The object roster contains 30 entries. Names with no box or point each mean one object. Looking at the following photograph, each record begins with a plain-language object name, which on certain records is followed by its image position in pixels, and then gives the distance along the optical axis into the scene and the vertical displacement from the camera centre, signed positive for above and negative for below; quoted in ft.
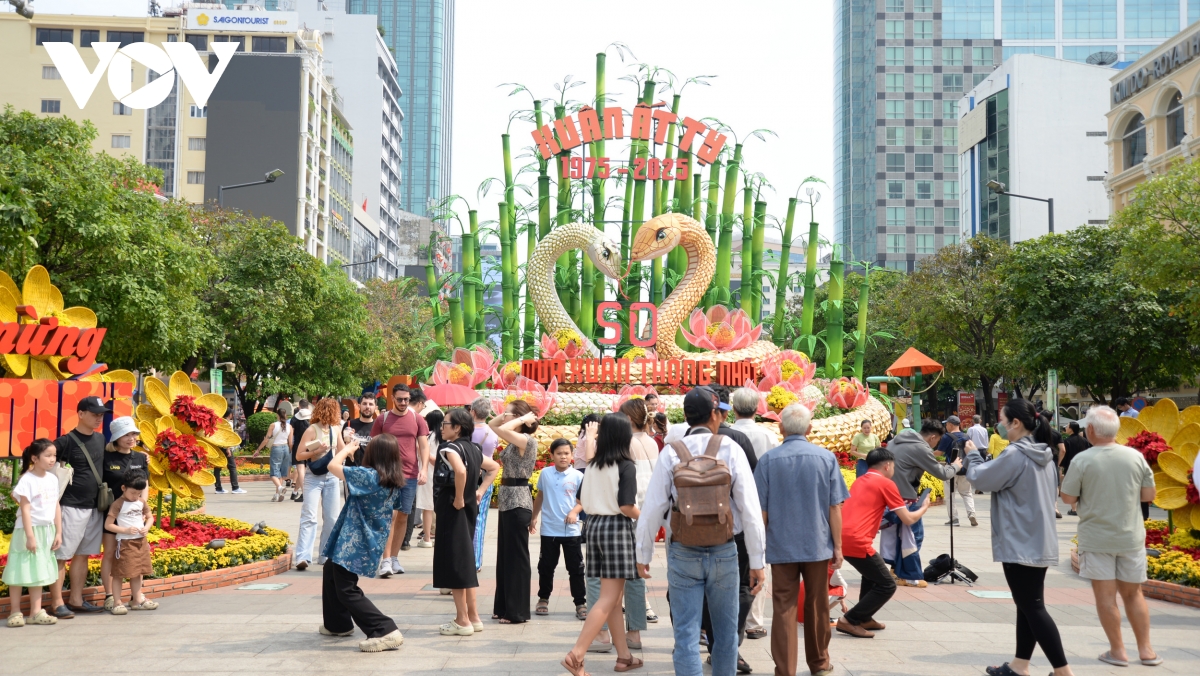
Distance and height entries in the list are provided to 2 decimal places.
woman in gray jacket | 18.69 -2.14
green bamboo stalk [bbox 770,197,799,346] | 71.64 +8.56
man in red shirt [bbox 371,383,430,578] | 32.17 -1.12
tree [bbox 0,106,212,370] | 51.06 +7.80
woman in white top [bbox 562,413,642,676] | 19.08 -2.17
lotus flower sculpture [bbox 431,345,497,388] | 59.52 +1.61
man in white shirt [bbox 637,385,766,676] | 16.72 -2.54
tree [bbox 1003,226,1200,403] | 76.07 +6.31
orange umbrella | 69.11 +2.42
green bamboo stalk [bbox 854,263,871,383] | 72.21 +4.66
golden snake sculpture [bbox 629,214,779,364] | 66.39 +8.91
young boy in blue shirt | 24.57 -2.98
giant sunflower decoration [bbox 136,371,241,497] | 29.66 -1.15
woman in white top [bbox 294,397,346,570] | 31.14 -3.14
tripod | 30.18 -5.03
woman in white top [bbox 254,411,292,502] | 54.54 -2.94
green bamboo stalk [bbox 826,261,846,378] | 70.64 +5.06
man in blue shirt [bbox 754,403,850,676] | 18.10 -2.05
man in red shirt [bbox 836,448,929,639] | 21.76 -2.73
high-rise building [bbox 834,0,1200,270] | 260.83 +79.50
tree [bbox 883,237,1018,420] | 105.50 +8.69
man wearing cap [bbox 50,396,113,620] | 24.23 -2.44
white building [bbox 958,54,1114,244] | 185.26 +45.65
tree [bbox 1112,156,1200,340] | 58.29 +9.52
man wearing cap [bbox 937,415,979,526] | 44.45 -3.40
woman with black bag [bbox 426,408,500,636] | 21.84 -2.49
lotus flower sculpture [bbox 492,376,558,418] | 54.39 +0.20
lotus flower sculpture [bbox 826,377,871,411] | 64.95 +0.37
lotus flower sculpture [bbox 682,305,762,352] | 64.85 +4.07
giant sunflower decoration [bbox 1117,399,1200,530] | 28.96 -1.25
